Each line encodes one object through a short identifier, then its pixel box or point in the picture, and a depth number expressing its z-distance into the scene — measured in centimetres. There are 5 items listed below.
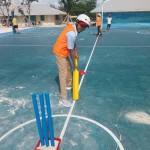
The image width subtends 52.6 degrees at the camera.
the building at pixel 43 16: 3715
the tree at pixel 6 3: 3199
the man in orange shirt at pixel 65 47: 338
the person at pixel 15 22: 1650
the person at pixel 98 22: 1392
